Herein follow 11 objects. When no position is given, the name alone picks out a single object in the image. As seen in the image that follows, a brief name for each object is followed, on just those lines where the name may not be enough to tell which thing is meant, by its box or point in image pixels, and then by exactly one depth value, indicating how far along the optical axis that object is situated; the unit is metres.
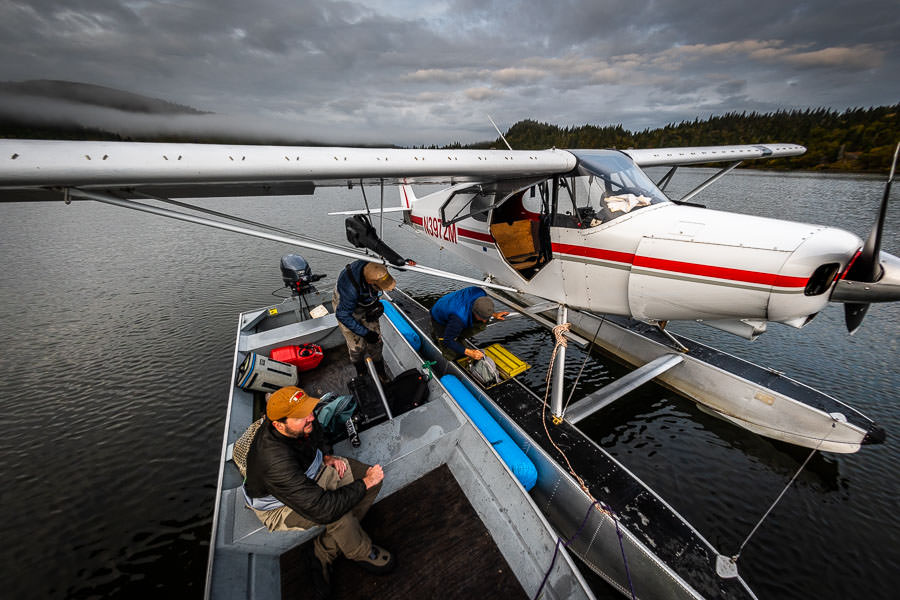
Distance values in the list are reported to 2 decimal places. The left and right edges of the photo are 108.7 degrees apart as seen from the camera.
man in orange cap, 2.13
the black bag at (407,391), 4.00
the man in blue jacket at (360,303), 4.28
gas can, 5.09
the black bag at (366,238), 4.16
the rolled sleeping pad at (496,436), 3.33
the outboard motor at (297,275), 6.48
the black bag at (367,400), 3.88
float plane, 2.51
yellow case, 4.85
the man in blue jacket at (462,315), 4.57
